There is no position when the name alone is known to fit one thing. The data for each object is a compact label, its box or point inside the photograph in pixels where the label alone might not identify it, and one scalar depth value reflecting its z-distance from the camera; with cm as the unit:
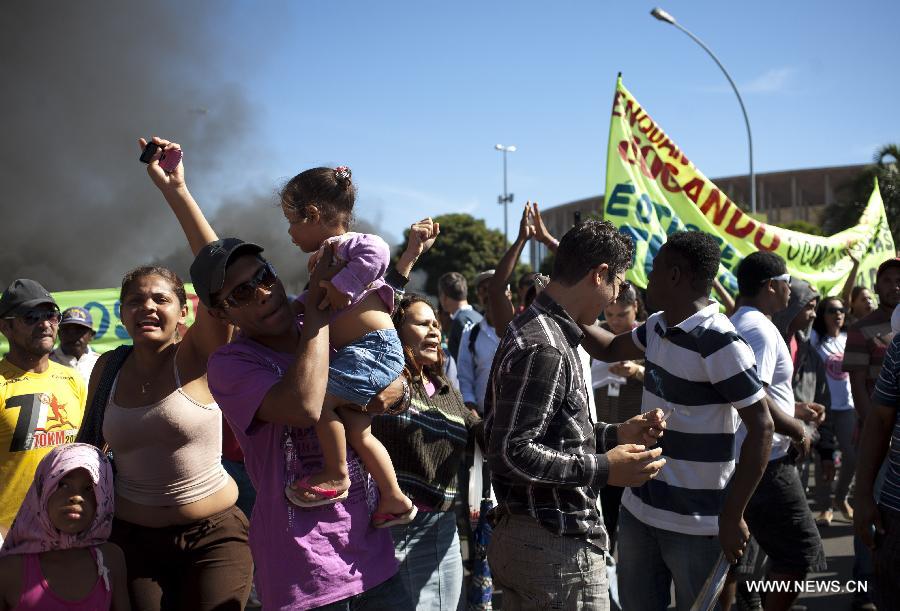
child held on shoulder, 236
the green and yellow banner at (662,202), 778
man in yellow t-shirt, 413
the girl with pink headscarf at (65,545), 301
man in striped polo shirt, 324
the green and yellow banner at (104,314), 948
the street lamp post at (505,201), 4841
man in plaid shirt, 252
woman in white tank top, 317
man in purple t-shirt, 226
